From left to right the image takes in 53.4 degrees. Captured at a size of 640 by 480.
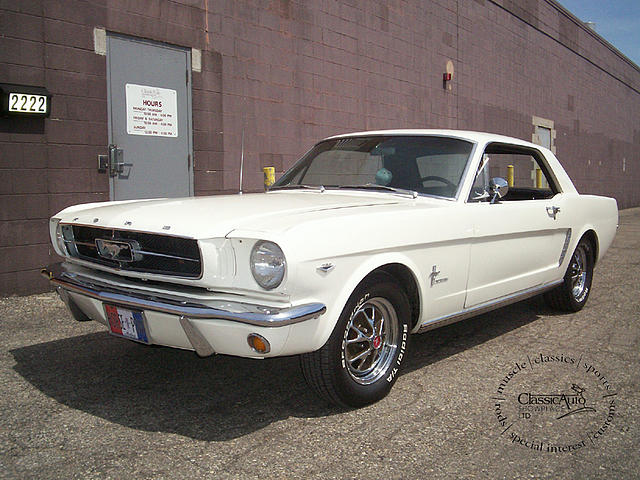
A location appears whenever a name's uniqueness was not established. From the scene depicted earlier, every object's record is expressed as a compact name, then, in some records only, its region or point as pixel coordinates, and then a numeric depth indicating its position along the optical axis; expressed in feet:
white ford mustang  9.05
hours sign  22.43
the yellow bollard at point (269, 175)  26.73
